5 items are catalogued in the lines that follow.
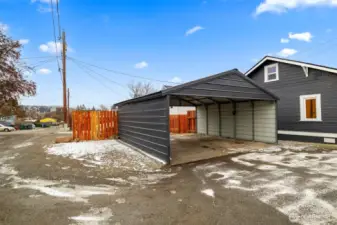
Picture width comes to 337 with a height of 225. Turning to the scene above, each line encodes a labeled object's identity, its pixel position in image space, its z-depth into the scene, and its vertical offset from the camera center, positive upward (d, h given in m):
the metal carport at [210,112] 6.42 +0.02
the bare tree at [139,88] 38.00 +5.01
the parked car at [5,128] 28.23 -1.79
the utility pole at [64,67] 16.41 +4.09
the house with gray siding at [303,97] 8.71 +0.69
